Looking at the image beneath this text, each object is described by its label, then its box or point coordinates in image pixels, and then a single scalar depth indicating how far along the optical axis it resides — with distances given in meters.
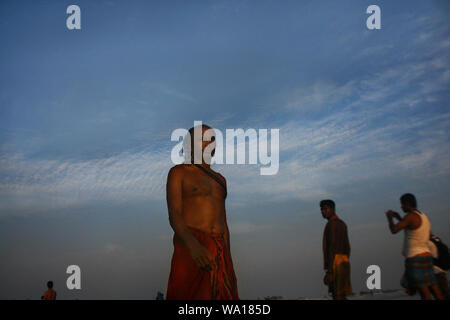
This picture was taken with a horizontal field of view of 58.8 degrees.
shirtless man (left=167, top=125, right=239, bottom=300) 3.10
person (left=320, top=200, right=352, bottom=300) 5.92
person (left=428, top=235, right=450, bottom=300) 4.75
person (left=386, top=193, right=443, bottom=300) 4.35
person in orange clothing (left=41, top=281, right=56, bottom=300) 10.58
